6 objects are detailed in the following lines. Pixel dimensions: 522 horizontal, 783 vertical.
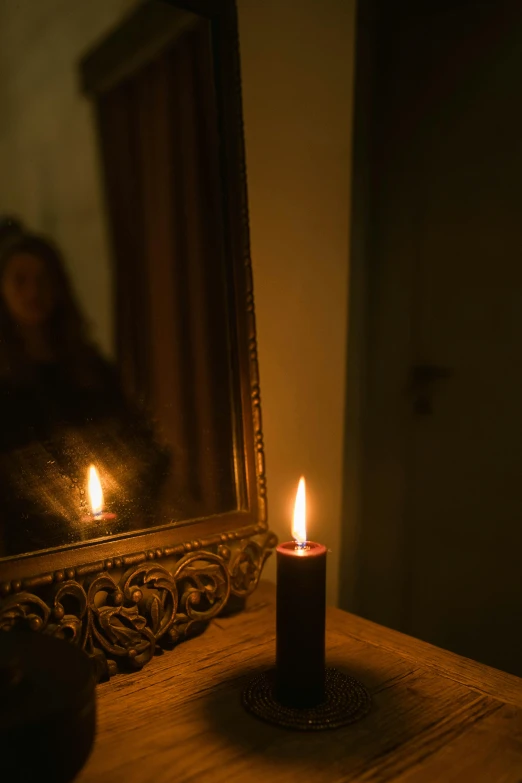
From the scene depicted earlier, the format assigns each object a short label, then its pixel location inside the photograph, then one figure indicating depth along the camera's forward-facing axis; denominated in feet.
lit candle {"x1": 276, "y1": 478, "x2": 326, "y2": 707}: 2.10
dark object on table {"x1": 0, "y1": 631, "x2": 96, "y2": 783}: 1.46
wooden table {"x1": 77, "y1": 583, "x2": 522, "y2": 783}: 1.82
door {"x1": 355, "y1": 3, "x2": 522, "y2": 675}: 3.42
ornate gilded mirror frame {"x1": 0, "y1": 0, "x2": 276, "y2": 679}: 2.29
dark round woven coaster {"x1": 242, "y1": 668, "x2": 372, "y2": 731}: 2.04
